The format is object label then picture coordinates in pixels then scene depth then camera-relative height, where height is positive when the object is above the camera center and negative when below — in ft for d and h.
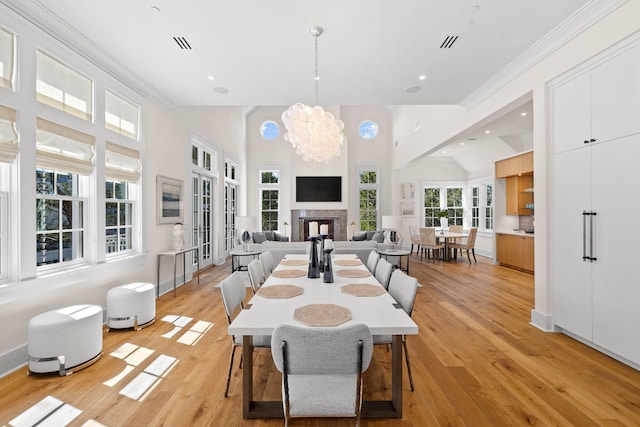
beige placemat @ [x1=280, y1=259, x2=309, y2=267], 10.32 -1.80
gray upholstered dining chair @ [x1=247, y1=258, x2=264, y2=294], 8.74 -1.90
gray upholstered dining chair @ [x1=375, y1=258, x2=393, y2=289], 8.70 -1.85
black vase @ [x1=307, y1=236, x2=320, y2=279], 8.32 -1.45
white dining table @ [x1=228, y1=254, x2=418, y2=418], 4.86 -1.89
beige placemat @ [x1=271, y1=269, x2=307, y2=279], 8.40 -1.81
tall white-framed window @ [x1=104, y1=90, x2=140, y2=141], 11.26 +4.08
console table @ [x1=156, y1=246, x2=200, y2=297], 14.06 -2.05
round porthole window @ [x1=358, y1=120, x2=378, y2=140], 32.42 +9.23
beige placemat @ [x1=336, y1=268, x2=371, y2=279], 8.41 -1.81
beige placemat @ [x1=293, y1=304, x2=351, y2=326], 4.93 -1.84
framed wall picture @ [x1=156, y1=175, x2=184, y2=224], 14.23 +0.73
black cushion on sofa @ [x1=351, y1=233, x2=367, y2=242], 23.80 -1.99
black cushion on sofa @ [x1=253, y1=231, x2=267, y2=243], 23.09 -1.95
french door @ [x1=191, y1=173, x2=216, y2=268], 19.35 -0.18
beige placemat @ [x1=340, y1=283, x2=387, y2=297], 6.57 -1.83
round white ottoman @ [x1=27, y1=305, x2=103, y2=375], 7.07 -3.18
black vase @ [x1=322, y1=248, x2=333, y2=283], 7.68 -1.57
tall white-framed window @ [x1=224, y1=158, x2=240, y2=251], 25.48 +1.33
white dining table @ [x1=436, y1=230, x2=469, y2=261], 23.09 -2.04
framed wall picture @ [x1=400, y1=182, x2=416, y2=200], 30.71 +2.37
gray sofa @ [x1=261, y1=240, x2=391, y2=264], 16.38 -2.02
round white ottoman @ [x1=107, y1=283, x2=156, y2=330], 9.80 -3.21
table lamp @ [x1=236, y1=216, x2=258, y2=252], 18.93 -0.62
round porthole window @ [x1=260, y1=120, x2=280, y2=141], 31.89 +9.24
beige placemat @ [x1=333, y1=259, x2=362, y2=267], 10.27 -1.80
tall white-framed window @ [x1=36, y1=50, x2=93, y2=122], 8.52 +4.07
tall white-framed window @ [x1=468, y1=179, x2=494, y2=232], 26.35 +0.79
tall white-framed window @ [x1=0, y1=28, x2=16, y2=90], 7.46 +4.10
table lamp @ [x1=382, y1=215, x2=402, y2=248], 19.19 -0.65
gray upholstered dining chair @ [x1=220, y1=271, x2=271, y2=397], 6.15 -2.07
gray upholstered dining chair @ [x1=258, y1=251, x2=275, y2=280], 10.92 -1.88
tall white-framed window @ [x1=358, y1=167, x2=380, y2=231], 32.19 +1.56
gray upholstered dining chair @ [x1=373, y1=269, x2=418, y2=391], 6.29 -1.96
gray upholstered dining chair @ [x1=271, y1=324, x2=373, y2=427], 4.10 -1.97
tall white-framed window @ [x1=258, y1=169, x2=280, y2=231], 31.86 +1.71
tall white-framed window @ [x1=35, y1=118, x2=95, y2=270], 8.54 +0.77
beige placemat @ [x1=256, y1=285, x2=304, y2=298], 6.51 -1.83
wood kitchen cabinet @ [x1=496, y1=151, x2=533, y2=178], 18.76 +3.26
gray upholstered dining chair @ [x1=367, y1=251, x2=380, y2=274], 10.39 -1.81
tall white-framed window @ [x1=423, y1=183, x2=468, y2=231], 29.91 +1.10
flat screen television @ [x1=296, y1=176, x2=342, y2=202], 30.53 +2.65
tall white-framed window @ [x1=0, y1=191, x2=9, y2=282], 7.53 -0.54
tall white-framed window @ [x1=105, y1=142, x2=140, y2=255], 11.22 +0.77
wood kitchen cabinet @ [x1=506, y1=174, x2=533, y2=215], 20.67 +1.25
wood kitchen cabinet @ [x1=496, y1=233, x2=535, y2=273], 18.69 -2.69
